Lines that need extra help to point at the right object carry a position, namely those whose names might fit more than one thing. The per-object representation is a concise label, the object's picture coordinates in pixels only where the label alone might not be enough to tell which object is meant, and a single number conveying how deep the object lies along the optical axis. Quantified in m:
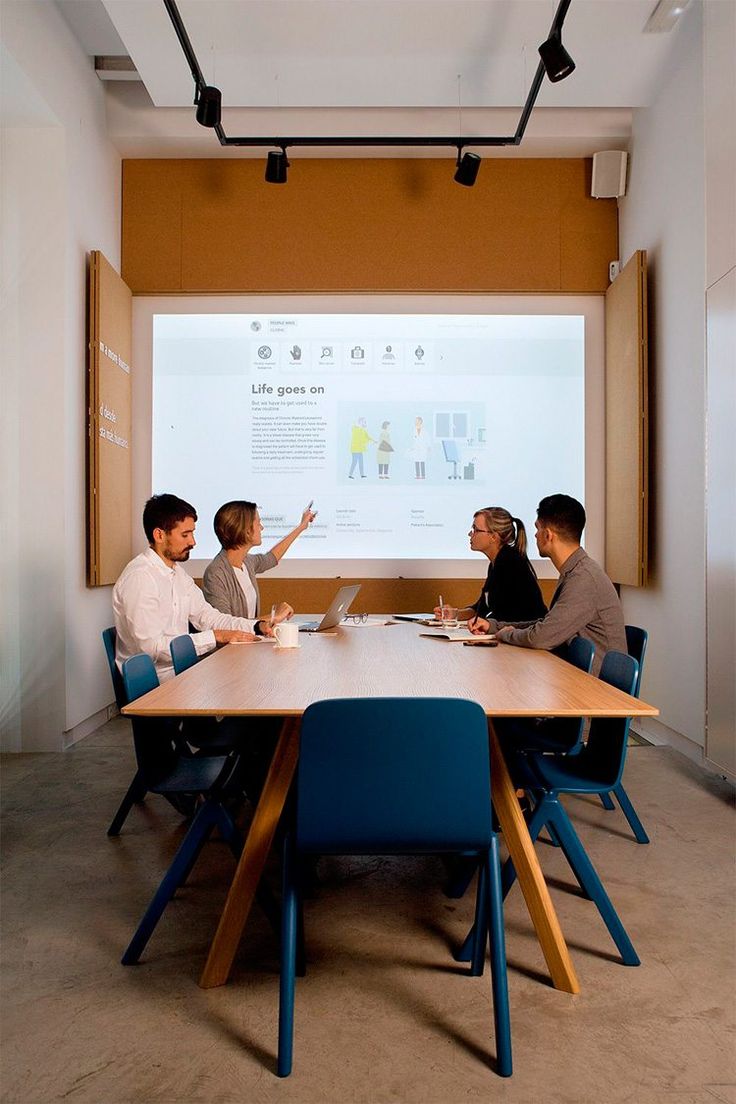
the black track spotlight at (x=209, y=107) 4.25
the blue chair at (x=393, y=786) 1.69
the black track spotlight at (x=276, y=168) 5.05
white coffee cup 3.10
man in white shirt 3.22
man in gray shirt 3.18
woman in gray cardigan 4.15
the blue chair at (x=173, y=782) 2.19
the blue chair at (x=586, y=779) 2.21
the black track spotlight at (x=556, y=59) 3.76
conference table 1.95
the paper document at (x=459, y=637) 3.30
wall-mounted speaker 5.58
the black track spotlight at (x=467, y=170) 5.00
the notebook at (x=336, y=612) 3.74
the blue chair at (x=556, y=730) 2.64
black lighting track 5.00
